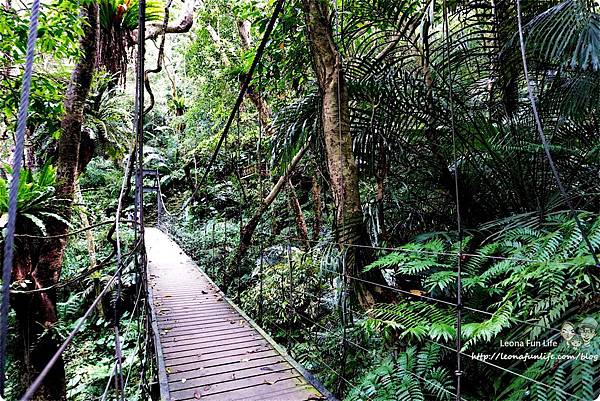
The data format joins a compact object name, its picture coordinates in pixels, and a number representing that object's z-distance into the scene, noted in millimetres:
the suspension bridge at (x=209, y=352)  1685
